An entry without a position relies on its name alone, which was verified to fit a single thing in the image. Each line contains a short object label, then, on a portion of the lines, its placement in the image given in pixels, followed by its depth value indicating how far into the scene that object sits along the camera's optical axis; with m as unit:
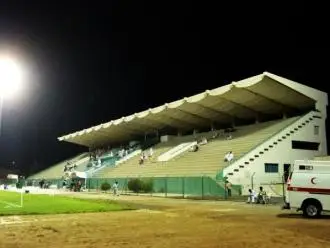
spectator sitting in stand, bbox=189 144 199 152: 57.00
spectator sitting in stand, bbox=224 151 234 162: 47.34
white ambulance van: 22.17
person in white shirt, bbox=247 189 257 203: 34.09
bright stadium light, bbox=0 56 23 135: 33.69
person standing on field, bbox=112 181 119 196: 51.01
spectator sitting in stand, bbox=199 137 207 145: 58.35
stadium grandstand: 46.94
